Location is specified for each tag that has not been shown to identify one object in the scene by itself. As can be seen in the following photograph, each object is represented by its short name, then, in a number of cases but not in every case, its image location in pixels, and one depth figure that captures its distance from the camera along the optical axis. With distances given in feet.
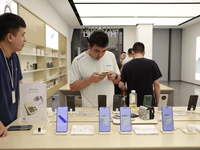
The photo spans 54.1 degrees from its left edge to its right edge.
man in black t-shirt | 9.25
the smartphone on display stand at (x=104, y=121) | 4.90
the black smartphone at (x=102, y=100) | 6.66
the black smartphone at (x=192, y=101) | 7.05
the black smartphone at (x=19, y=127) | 5.19
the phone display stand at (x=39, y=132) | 4.92
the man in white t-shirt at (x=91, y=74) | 6.97
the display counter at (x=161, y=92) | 14.26
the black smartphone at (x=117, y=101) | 6.80
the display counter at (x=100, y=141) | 4.16
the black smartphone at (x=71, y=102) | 6.74
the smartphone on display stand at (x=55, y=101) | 6.77
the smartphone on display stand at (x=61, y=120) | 4.94
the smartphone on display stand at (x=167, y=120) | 4.99
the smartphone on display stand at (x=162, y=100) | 6.99
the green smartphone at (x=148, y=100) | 6.89
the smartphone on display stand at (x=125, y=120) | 4.91
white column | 30.91
